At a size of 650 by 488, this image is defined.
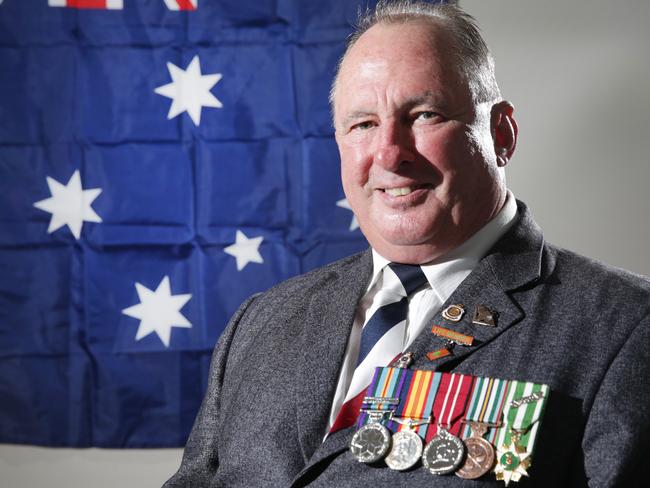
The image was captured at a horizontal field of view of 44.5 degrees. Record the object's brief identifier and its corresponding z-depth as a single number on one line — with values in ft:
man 4.13
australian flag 7.80
